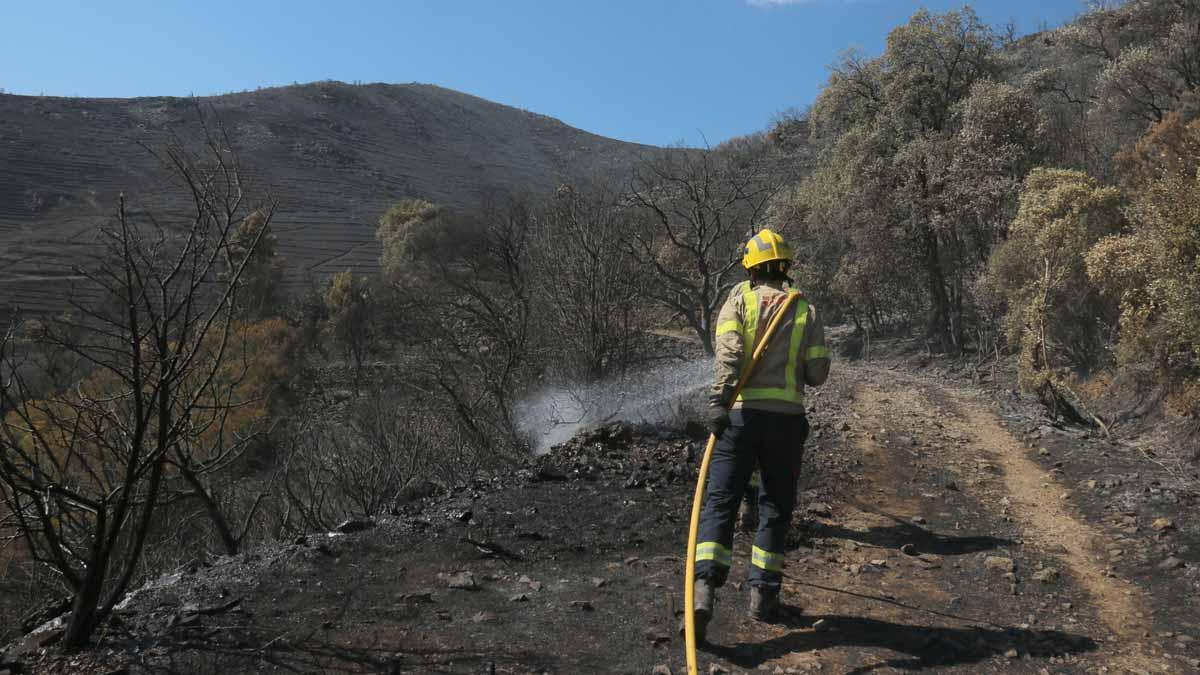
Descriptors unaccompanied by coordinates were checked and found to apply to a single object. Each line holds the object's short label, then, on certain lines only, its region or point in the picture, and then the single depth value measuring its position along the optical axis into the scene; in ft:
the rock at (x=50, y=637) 12.49
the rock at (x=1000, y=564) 17.97
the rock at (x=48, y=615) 15.38
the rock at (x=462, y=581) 16.11
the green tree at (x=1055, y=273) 44.93
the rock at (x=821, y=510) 22.17
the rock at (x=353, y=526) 19.31
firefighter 14.30
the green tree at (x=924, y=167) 62.54
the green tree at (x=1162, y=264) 32.04
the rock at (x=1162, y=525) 20.17
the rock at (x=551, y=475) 24.70
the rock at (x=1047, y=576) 17.22
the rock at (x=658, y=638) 13.46
